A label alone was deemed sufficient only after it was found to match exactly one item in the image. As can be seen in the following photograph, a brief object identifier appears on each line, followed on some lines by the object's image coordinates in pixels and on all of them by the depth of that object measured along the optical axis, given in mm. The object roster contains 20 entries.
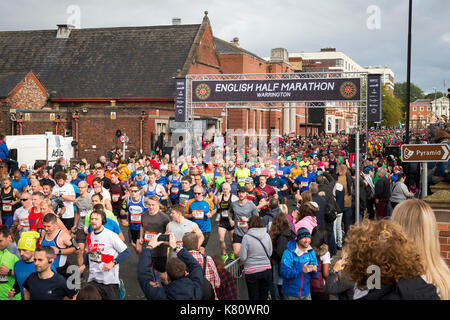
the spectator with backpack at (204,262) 5422
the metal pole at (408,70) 18281
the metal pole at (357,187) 10538
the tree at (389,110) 92188
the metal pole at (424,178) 6249
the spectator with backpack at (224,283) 5734
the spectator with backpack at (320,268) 6047
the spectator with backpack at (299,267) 5801
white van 24766
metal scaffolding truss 27312
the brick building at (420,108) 177050
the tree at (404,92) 176750
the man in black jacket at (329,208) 9406
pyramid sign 6105
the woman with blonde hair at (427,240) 2943
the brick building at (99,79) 34656
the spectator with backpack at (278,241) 6543
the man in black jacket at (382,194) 12898
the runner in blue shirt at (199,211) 9238
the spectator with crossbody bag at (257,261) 6535
